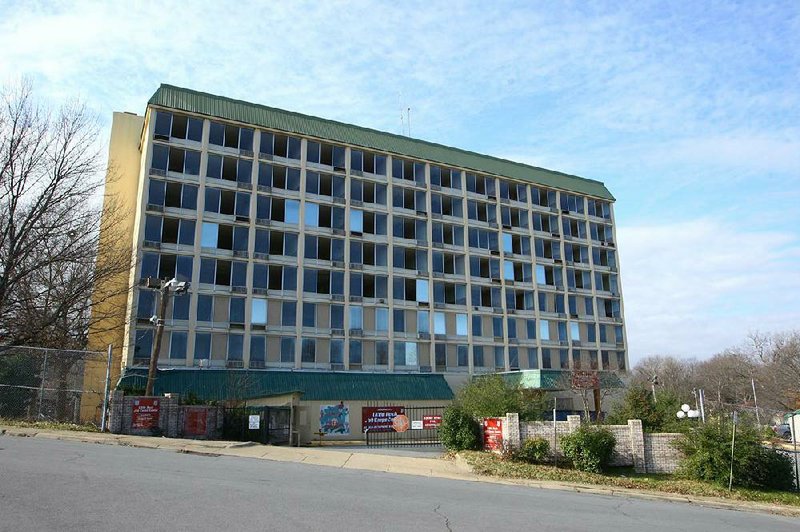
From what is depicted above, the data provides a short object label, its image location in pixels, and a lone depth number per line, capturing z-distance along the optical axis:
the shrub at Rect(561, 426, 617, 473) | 22.44
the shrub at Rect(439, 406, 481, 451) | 25.77
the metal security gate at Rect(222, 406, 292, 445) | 27.41
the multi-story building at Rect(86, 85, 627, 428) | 45.50
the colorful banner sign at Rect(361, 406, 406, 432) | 44.03
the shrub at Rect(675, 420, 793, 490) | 21.28
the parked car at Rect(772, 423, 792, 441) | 52.06
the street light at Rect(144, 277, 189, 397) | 25.03
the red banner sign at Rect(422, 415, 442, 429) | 37.77
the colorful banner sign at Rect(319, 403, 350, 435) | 43.50
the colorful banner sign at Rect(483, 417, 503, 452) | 24.67
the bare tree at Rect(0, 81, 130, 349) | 29.70
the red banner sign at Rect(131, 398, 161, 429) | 23.69
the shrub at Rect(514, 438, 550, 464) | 23.14
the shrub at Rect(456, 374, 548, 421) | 26.58
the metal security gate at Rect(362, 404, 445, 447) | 37.80
